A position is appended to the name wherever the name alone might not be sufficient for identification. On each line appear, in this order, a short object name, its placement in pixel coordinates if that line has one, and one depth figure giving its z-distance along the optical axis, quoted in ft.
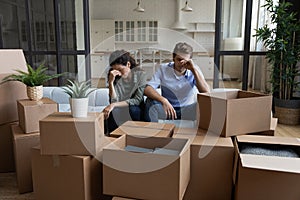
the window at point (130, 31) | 26.73
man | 7.07
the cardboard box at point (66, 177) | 4.97
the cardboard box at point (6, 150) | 7.20
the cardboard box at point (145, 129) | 5.57
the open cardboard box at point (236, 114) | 5.30
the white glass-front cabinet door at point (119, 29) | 26.93
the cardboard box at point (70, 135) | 4.81
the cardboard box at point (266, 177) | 4.25
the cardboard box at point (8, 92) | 7.04
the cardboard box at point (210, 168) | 5.12
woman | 7.31
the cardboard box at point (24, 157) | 6.26
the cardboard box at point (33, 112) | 6.24
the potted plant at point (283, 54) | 11.37
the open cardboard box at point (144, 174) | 4.29
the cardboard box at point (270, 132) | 5.77
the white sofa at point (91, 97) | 9.29
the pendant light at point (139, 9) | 25.01
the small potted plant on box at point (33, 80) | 6.61
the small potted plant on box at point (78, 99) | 4.99
